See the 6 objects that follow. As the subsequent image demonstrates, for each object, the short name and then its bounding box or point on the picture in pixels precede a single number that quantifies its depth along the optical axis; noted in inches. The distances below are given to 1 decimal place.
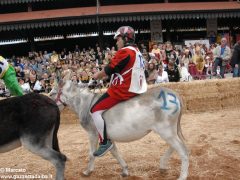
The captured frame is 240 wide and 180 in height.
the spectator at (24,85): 599.4
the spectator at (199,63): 713.6
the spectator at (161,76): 598.5
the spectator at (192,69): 706.8
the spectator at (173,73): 616.4
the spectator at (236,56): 444.6
